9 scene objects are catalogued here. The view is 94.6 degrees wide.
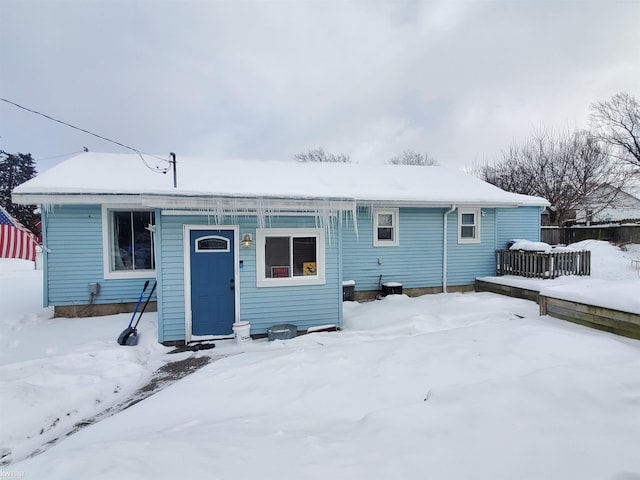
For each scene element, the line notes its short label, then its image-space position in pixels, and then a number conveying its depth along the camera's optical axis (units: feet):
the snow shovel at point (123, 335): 16.94
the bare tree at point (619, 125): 61.36
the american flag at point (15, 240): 20.92
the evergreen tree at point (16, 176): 66.64
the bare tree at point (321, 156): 96.95
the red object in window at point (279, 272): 19.11
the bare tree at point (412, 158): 96.89
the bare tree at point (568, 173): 65.46
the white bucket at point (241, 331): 17.65
